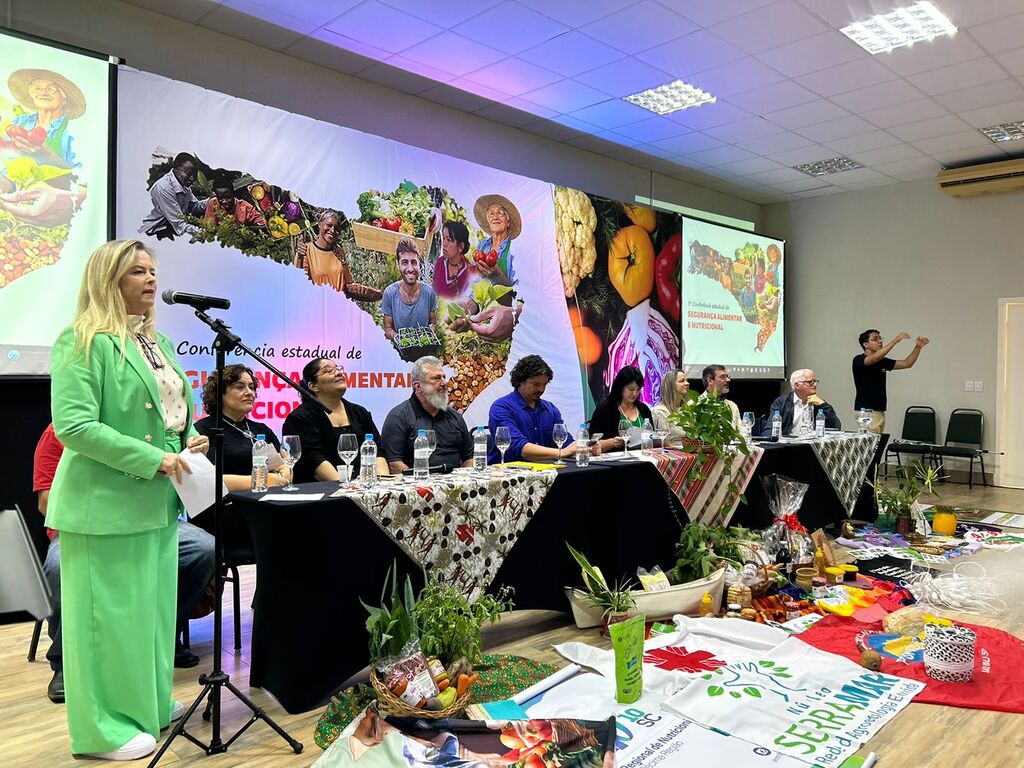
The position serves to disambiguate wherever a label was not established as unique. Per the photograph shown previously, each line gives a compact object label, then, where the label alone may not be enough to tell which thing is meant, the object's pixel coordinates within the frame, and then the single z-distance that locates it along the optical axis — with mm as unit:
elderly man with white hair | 5461
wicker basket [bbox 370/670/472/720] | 2238
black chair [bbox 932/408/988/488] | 7955
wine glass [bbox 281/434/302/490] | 2783
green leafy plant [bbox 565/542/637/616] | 3219
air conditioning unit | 7648
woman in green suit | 2062
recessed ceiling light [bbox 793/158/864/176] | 8031
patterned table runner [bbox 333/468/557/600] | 2631
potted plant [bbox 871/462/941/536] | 5164
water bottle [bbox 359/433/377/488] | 2770
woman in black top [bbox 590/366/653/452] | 4457
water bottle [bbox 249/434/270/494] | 2662
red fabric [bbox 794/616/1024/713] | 2539
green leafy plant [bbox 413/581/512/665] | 2514
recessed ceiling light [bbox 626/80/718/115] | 6027
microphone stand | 2012
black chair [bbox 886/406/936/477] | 8323
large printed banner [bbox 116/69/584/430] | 4379
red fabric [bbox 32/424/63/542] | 2770
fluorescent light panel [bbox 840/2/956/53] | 4780
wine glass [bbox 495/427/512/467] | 3379
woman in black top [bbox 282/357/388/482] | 3373
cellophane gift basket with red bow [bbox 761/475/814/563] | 3928
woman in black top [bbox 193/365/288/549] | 3027
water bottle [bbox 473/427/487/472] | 3145
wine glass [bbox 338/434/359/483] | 2723
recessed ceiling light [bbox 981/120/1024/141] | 6883
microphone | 1964
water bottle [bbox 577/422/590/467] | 3533
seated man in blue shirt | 3988
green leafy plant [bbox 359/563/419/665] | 2443
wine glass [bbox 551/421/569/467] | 3643
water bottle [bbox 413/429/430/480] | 2916
